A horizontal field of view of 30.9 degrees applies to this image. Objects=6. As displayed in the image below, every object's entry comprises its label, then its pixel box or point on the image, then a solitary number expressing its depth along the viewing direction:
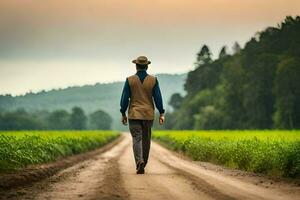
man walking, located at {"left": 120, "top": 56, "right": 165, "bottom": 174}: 14.21
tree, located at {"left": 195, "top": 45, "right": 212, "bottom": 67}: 143.46
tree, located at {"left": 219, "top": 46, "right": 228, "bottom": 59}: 144.38
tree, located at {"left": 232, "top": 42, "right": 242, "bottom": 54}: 145.10
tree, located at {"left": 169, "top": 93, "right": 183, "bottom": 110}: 173.75
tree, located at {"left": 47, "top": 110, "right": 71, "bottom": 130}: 191.44
